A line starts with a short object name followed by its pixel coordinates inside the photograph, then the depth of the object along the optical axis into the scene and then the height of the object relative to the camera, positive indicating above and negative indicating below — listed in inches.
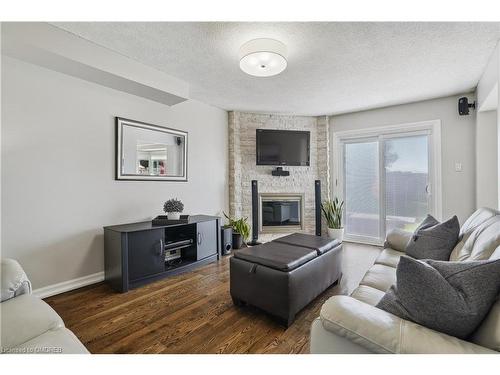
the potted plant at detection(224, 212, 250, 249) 152.6 -28.4
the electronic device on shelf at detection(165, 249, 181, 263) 120.5 -33.9
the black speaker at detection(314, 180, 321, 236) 165.8 -11.6
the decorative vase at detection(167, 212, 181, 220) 117.0 -13.5
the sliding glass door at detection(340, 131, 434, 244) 148.7 +2.1
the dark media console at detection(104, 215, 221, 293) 94.9 -27.3
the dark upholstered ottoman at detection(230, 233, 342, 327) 69.9 -27.4
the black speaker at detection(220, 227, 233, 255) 141.5 -31.1
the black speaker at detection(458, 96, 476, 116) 127.8 +42.1
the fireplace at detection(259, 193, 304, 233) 173.6 -18.5
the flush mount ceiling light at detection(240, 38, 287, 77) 79.5 +43.7
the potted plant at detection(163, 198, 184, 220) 117.1 -10.5
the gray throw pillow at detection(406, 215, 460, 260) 71.2 -16.9
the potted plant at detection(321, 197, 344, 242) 168.4 -22.7
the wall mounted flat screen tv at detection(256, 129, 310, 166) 166.1 +27.3
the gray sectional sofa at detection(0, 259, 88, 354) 37.9 -23.3
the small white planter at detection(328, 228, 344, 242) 167.9 -32.0
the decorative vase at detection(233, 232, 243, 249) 152.4 -33.1
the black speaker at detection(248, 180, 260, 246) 162.4 -18.8
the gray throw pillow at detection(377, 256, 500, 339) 33.8 -15.3
